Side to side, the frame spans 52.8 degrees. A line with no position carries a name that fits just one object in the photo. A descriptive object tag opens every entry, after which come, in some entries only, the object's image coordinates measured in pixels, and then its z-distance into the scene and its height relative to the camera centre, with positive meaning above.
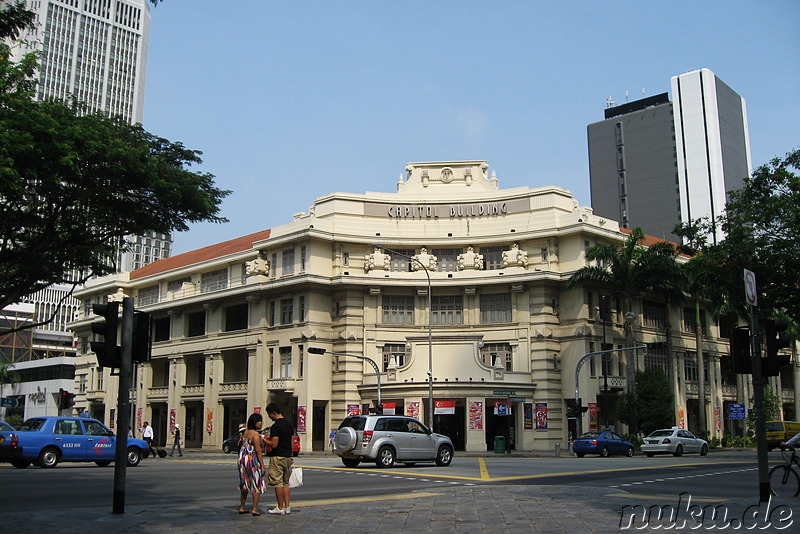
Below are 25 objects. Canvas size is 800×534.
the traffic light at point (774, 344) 14.23 +1.26
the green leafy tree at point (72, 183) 16.09 +5.11
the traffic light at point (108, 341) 11.67 +1.10
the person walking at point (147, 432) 40.25 -0.72
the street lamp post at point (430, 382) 42.82 +1.89
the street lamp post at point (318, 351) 44.00 +3.64
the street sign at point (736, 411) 49.69 +0.32
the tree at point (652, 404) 49.62 +0.77
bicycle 16.12 -1.49
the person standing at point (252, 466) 12.38 -0.73
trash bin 45.69 -1.57
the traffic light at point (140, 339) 12.05 +1.16
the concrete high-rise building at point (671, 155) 115.25 +37.96
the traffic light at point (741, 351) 14.41 +1.16
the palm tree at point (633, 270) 48.66 +8.74
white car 39.44 -1.27
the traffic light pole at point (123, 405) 11.59 +0.18
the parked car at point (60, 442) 24.89 -0.76
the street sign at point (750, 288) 14.14 +2.22
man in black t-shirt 12.52 -0.68
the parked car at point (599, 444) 39.25 -1.35
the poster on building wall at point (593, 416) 49.22 +0.04
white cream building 50.59 +6.68
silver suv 25.78 -0.79
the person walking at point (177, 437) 41.71 -0.99
